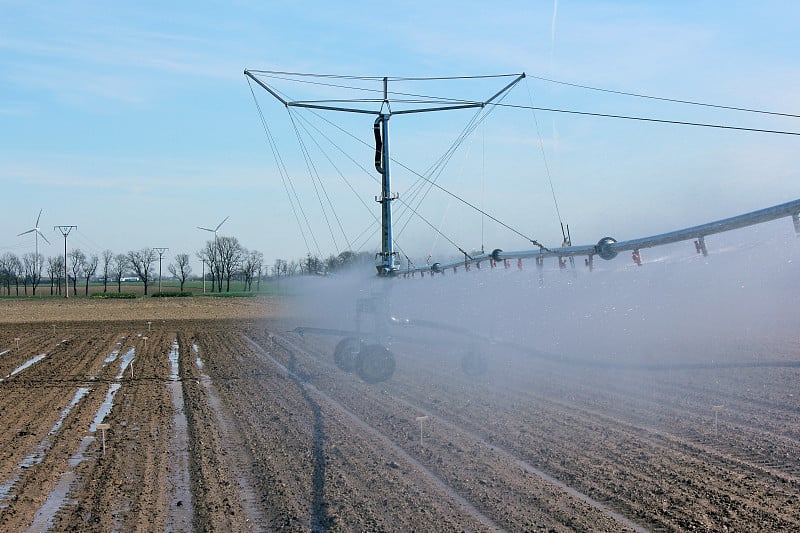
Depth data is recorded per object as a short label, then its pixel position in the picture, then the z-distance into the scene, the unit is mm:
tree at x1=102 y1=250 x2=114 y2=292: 158775
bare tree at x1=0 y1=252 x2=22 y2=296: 152775
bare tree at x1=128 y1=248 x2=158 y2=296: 152125
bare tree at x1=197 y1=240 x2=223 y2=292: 145250
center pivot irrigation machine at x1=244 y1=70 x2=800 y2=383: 19109
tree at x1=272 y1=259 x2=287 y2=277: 131300
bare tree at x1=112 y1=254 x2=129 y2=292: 174125
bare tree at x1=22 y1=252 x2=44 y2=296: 162425
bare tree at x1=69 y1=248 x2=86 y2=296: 170625
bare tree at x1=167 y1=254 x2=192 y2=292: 166512
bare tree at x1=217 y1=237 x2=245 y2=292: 147000
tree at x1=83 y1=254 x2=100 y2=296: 159912
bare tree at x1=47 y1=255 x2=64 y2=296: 155375
